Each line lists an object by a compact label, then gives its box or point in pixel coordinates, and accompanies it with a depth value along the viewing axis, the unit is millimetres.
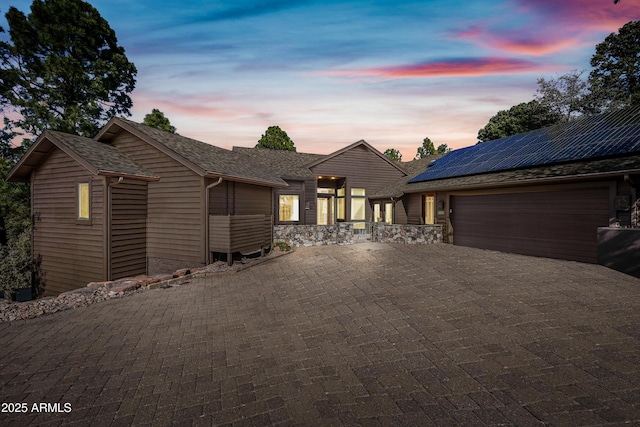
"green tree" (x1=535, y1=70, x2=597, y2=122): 30672
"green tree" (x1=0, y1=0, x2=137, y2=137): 21250
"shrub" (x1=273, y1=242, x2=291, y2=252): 15653
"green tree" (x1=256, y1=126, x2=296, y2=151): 52781
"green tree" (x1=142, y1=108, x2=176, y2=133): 33312
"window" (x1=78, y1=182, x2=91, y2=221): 12133
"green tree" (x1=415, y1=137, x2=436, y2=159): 67562
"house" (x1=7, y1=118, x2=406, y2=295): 11820
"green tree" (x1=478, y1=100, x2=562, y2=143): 32125
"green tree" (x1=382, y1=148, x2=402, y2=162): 77194
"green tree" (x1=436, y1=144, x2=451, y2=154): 73662
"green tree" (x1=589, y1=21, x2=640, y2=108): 29266
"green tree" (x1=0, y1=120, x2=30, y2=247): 19781
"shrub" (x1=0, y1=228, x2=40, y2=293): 15602
